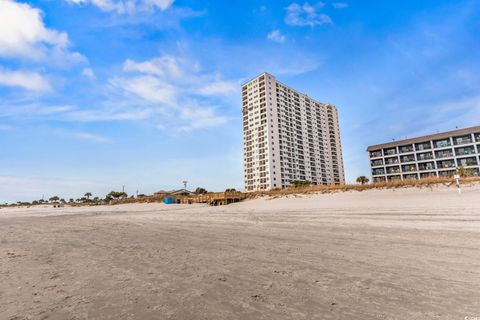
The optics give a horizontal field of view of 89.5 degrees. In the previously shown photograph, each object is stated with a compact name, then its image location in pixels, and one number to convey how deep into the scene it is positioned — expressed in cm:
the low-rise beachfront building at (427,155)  6125
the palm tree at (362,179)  6111
